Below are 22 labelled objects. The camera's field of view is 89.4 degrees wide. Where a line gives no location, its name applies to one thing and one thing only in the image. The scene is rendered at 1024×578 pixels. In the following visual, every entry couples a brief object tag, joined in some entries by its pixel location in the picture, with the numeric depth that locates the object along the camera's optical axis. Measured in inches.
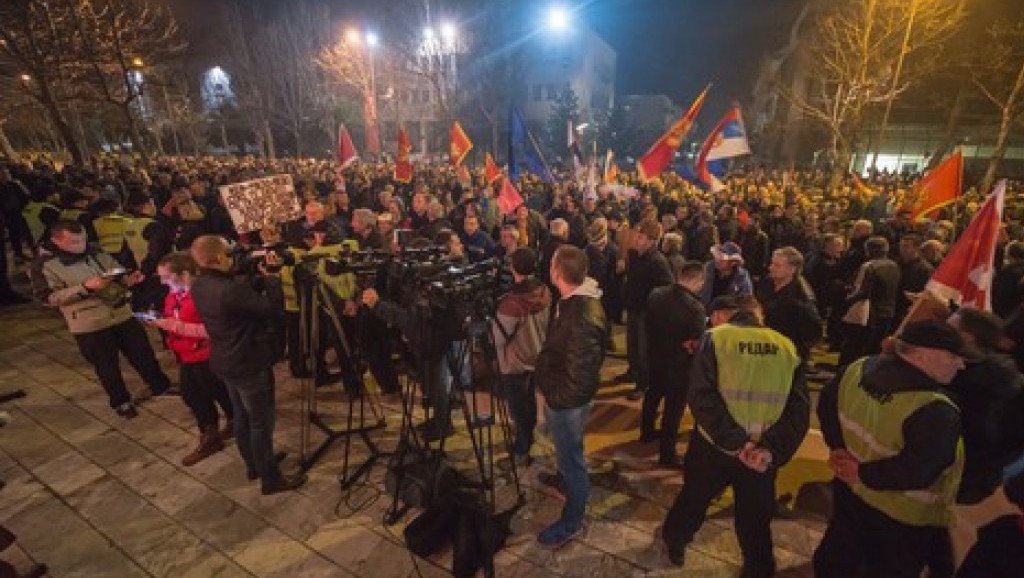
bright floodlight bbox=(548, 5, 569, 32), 1972.2
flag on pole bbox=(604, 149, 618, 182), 556.4
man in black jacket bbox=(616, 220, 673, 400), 234.0
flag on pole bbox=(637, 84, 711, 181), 403.2
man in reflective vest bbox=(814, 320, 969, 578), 104.9
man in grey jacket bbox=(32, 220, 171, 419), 210.4
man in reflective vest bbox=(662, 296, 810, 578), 124.7
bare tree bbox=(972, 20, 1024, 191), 842.6
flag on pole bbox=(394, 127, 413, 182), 513.3
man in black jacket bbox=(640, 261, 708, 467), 180.5
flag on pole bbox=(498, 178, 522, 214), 362.0
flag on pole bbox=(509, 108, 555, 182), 404.8
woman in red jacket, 186.4
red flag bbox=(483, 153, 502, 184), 470.9
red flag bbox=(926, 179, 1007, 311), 149.6
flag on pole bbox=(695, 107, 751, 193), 393.4
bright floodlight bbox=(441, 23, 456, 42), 1246.4
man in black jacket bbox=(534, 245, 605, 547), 145.6
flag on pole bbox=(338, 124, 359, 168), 468.4
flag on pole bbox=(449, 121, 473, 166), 480.4
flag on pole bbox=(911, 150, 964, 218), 294.5
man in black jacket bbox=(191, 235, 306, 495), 158.7
